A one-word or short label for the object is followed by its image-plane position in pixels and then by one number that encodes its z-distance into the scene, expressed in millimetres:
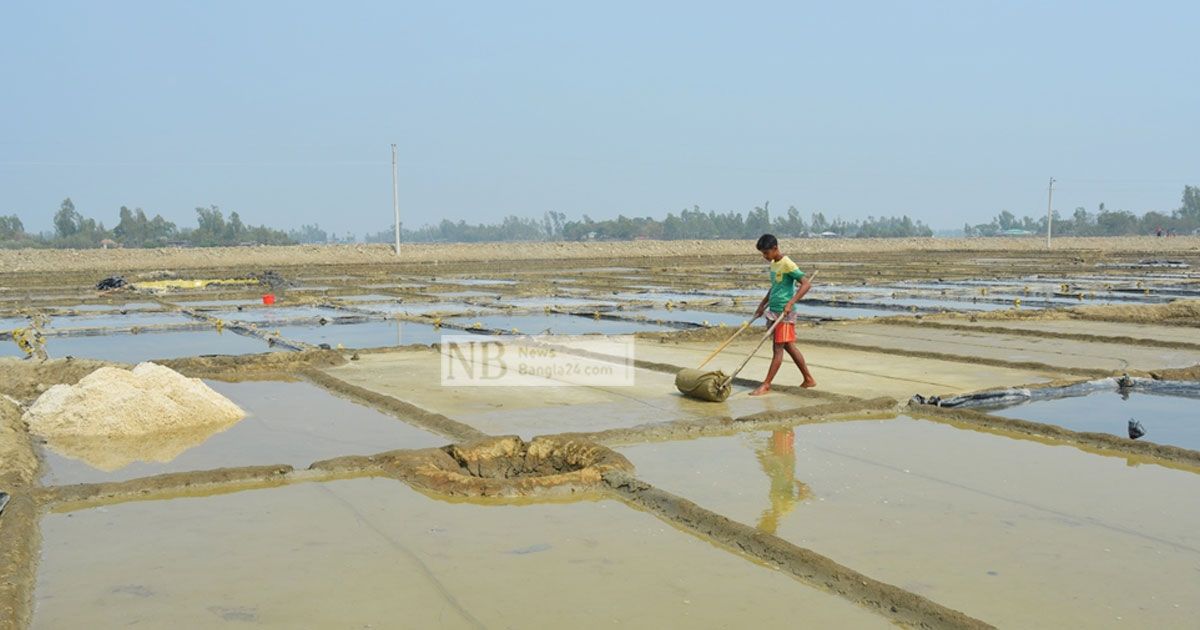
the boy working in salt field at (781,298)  7238
